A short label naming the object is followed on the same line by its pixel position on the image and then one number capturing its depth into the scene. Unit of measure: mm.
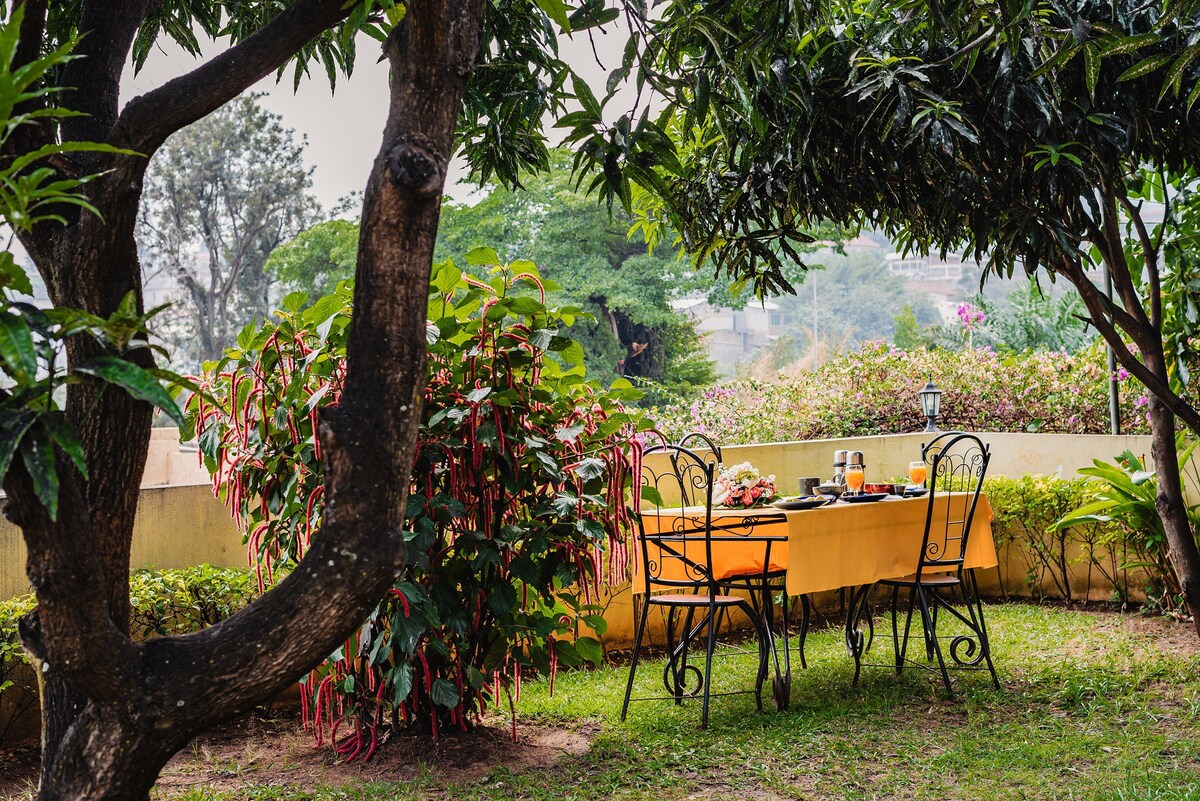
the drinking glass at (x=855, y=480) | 4648
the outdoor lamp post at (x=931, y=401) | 7379
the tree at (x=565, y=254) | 22453
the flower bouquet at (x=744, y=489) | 4332
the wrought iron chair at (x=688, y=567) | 3898
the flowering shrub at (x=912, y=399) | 8172
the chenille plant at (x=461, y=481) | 3246
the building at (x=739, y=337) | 47625
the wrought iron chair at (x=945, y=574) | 4383
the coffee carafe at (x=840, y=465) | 5090
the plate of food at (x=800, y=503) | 4332
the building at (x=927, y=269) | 53562
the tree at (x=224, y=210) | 24953
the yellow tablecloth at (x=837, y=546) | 4160
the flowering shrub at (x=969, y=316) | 11328
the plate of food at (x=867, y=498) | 4570
